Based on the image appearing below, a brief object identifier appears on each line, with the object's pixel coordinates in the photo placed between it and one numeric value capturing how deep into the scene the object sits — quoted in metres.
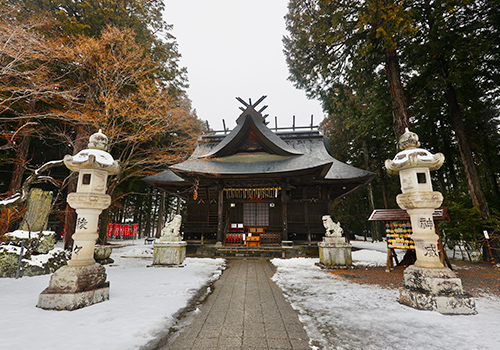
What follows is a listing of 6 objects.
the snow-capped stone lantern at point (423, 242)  3.39
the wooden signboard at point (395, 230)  6.68
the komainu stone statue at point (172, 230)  7.81
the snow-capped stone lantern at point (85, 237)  3.40
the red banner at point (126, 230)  25.72
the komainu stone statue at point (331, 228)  8.03
